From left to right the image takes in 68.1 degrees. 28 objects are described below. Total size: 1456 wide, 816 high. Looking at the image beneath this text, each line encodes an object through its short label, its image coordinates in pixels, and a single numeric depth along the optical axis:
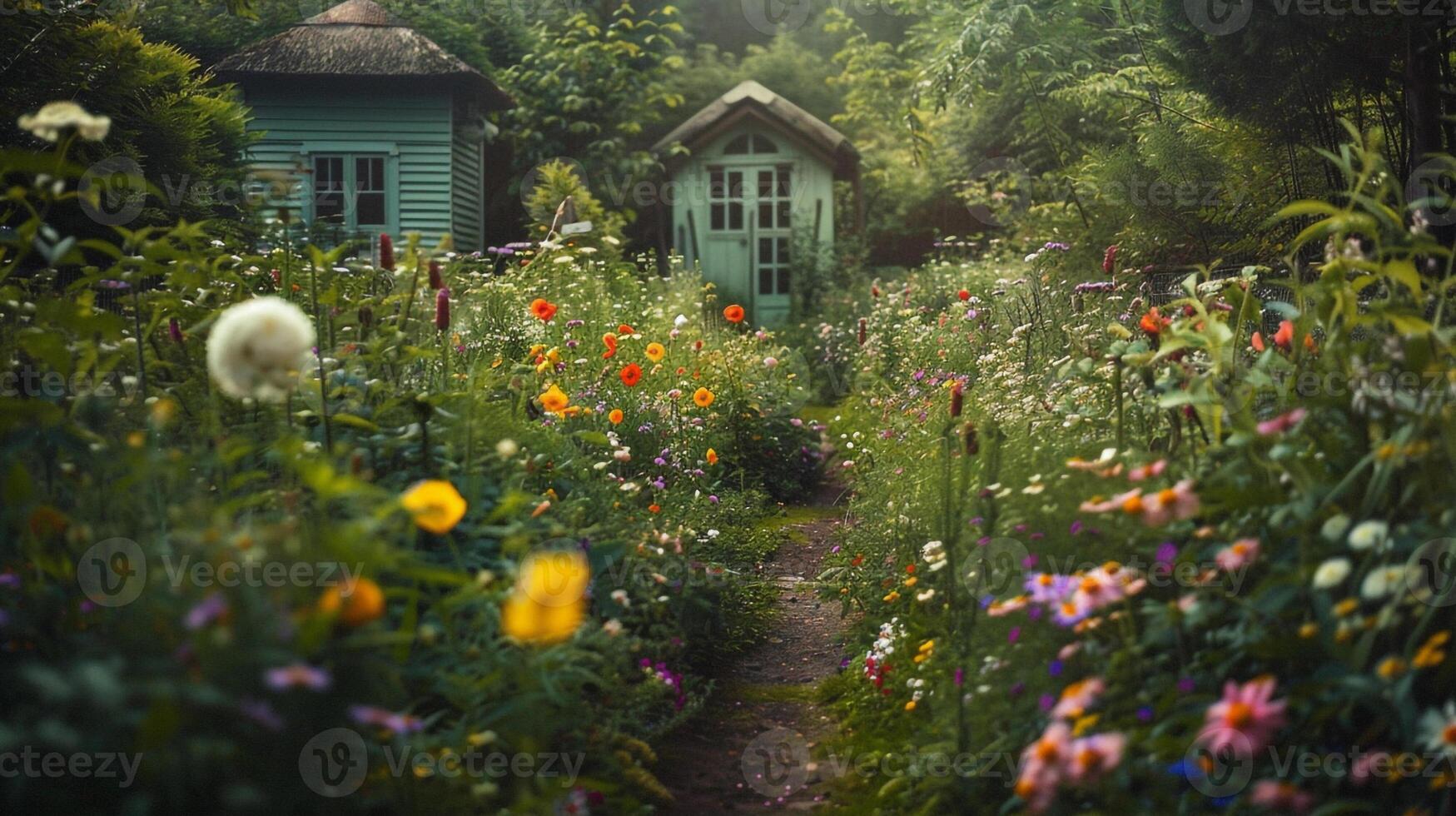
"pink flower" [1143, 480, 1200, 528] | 2.07
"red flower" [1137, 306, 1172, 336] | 2.95
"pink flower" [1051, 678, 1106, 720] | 1.87
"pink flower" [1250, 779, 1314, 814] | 1.65
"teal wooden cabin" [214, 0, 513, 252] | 13.16
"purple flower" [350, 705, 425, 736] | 1.60
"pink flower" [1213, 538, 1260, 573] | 2.01
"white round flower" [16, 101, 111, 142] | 2.16
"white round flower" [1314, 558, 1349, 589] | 1.85
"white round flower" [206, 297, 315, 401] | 1.82
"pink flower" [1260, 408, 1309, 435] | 2.11
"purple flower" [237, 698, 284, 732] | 1.43
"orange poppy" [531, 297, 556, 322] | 4.40
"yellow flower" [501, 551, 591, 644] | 1.60
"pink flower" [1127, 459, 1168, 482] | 2.16
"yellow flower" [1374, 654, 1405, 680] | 1.77
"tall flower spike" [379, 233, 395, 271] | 3.03
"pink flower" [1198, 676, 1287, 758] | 1.72
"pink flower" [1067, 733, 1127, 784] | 1.71
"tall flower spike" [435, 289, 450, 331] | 3.27
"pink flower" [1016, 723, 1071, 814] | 1.73
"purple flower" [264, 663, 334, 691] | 1.45
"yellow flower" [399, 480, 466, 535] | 1.81
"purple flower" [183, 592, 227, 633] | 1.46
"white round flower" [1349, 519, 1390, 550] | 1.84
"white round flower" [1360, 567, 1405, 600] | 1.81
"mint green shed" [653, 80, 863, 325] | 14.76
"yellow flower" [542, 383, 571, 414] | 3.61
